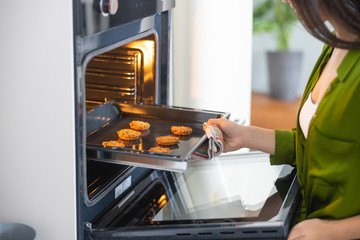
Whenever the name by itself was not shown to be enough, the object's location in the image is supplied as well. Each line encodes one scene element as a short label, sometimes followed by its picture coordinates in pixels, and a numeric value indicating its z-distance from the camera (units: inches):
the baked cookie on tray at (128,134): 97.3
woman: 84.9
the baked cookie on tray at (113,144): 93.2
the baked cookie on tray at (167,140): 96.0
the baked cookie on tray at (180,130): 98.9
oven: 85.6
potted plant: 264.3
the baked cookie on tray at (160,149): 92.3
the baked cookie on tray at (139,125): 100.4
